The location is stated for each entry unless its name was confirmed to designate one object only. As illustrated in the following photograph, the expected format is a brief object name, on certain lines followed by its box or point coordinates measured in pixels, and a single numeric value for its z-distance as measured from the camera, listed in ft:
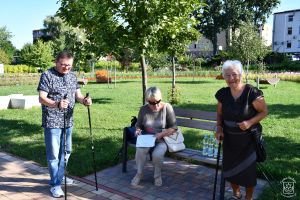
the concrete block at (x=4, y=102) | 39.34
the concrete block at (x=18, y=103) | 39.61
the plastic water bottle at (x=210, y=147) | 16.52
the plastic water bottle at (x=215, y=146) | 16.42
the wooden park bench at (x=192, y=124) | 16.29
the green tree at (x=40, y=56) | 129.90
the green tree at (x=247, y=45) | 83.20
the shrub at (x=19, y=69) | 145.79
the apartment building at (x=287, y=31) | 212.84
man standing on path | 14.39
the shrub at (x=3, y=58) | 173.06
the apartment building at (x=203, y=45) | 243.81
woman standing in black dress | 12.34
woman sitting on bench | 16.17
